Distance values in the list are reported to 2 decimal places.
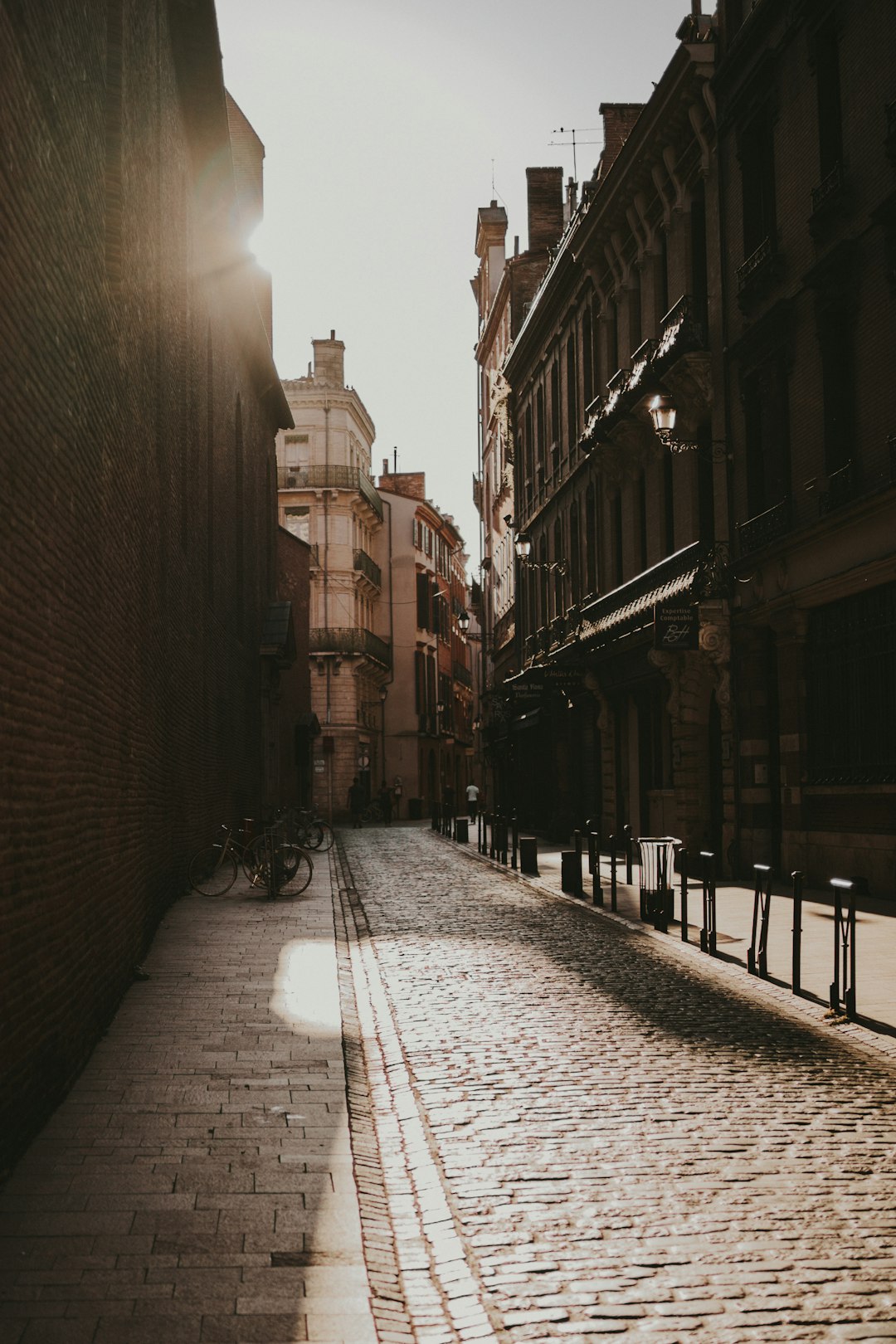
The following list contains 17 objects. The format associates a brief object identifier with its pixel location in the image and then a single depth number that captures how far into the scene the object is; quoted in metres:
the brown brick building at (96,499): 6.41
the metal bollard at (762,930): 11.51
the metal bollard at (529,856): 24.02
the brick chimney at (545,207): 46.72
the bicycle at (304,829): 32.41
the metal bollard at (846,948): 9.55
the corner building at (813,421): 17.22
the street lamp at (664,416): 19.89
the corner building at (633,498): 23.11
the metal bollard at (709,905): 12.63
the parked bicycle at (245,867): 19.80
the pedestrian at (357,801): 52.28
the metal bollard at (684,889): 13.94
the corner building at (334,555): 61.25
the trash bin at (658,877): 15.20
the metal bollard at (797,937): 10.48
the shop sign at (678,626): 21.94
